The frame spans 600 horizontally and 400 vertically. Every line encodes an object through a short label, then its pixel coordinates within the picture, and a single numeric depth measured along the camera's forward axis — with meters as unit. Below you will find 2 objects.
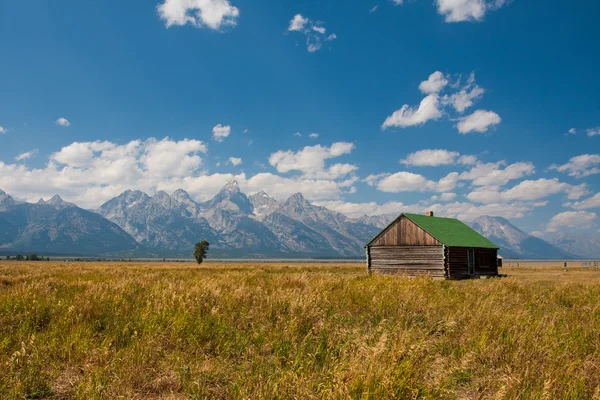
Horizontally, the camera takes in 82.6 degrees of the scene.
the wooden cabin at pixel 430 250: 34.94
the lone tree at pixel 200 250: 93.13
